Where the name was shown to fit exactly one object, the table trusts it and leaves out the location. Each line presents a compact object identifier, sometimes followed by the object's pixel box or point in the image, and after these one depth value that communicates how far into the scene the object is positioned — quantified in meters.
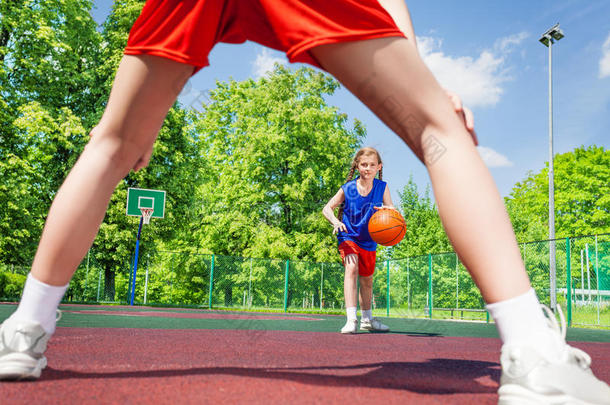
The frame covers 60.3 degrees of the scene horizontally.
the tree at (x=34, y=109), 17.94
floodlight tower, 23.33
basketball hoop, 17.88
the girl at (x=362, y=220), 5.79
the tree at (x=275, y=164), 25.00
